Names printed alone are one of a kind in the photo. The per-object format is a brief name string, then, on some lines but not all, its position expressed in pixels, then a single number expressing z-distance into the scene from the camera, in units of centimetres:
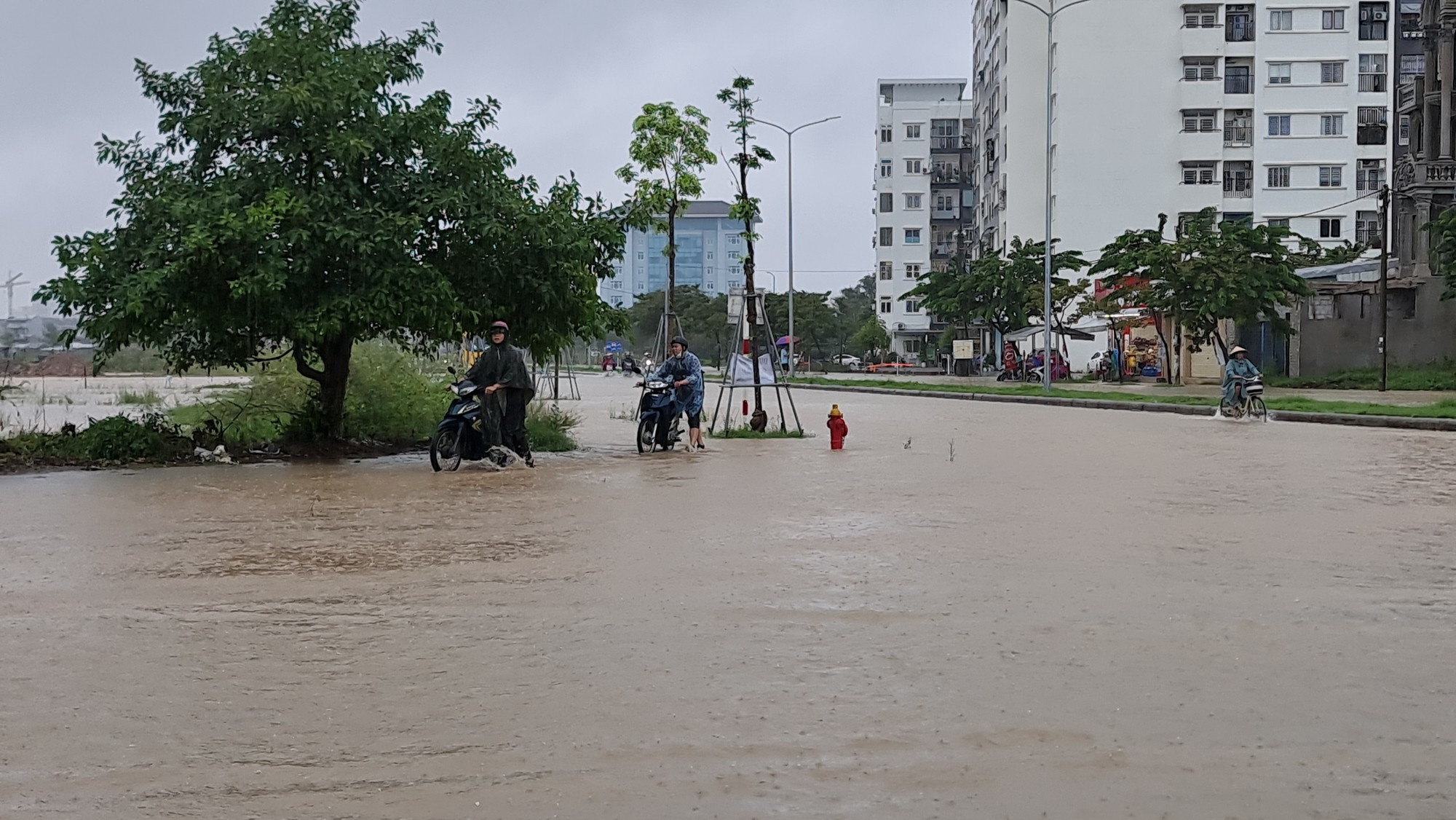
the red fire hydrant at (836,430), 2164
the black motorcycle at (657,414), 2145
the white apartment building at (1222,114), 8100
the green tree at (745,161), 2672
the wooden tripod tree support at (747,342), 2505
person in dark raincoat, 1788
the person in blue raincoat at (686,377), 2152
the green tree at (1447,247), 4384
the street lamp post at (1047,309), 4622
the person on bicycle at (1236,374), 2916
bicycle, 2898
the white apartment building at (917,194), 11612
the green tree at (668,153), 3516
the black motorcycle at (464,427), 1802
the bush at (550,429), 2203
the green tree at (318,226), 1816
